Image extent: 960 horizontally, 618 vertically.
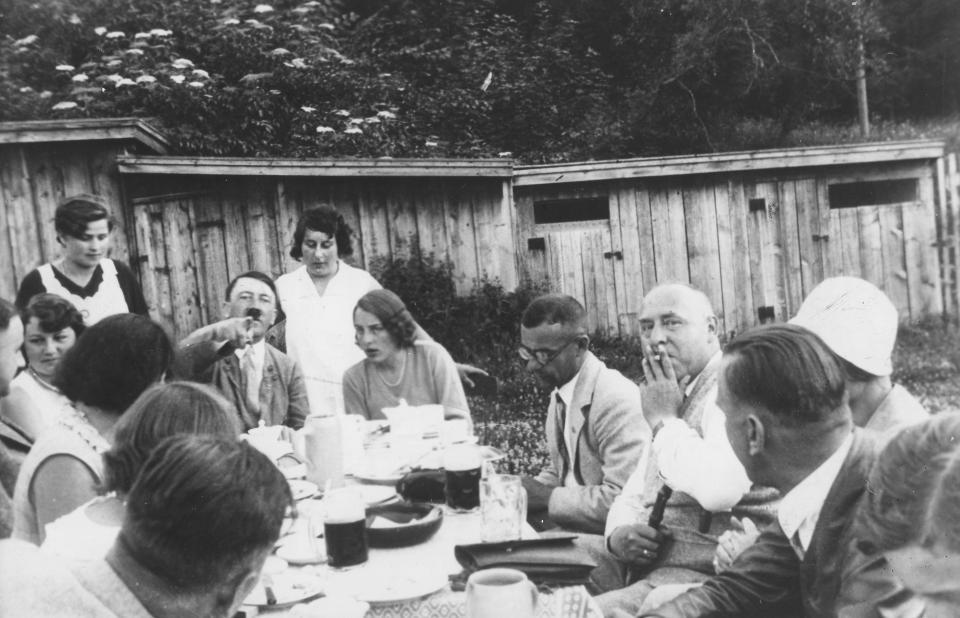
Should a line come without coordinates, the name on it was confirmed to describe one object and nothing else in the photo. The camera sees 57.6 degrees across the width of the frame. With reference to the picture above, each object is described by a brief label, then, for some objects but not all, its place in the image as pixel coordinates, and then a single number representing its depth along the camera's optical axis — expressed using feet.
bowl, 8.63
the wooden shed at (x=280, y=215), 30.83
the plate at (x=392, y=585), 7.16
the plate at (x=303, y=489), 10.58
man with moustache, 15.14
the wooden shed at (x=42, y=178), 28.35
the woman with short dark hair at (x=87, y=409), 8.03
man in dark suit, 6.43
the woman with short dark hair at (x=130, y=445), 6.58
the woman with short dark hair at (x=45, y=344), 12.42
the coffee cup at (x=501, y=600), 5.96
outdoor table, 6.82
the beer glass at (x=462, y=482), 9.77
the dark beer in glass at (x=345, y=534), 8.16
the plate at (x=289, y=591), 7.27
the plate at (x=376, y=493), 10.03
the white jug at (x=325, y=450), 11.05
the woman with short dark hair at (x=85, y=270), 14.97
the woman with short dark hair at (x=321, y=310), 17.35
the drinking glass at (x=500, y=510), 8.63
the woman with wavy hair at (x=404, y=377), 15.51
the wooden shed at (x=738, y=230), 36.35
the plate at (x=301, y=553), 8.39
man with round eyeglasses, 10.56
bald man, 8.70
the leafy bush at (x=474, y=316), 33.45
